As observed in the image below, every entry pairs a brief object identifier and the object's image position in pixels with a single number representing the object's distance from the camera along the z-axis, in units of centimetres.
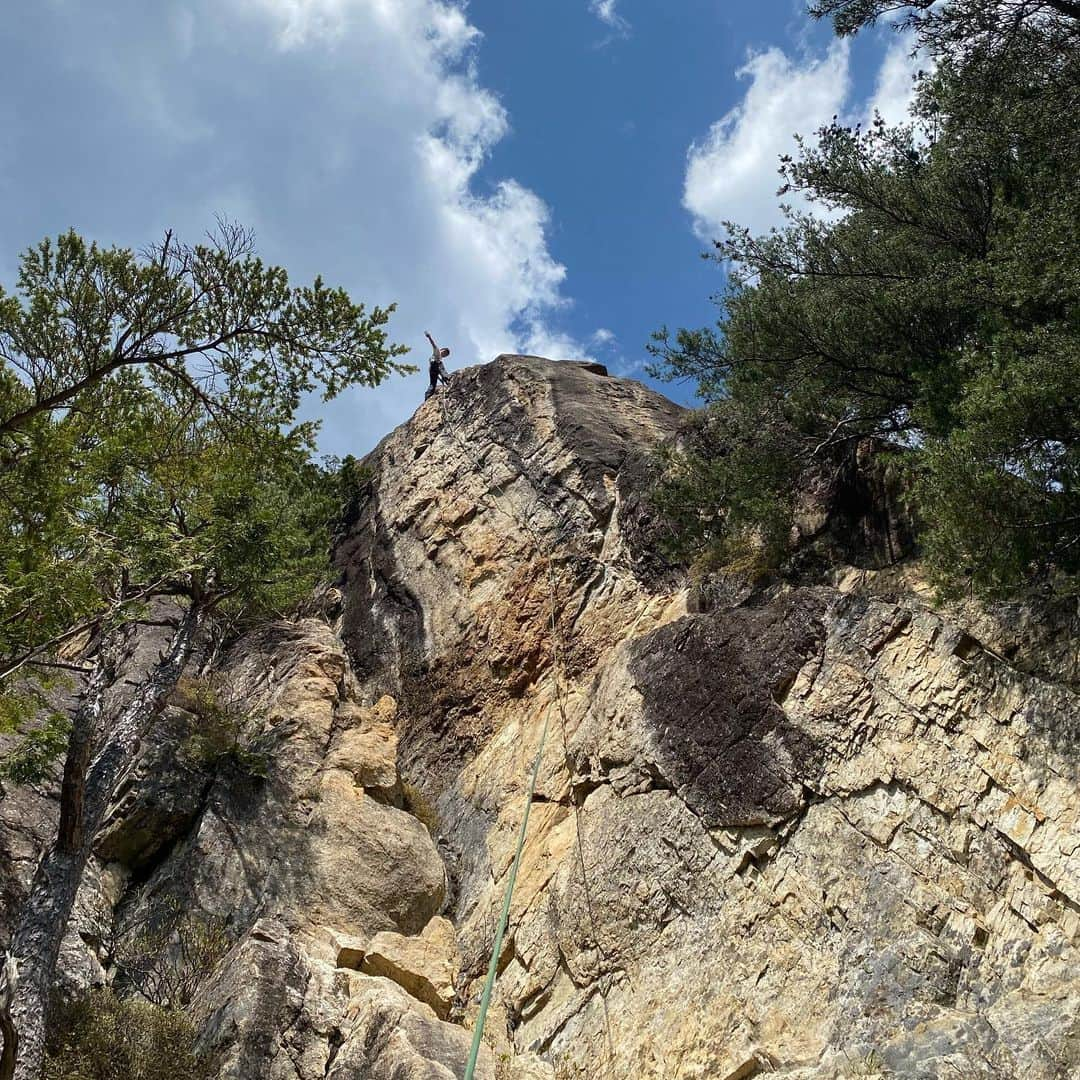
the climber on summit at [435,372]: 2609
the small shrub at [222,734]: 1555
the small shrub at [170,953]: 1204
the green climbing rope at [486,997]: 638
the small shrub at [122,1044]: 977
